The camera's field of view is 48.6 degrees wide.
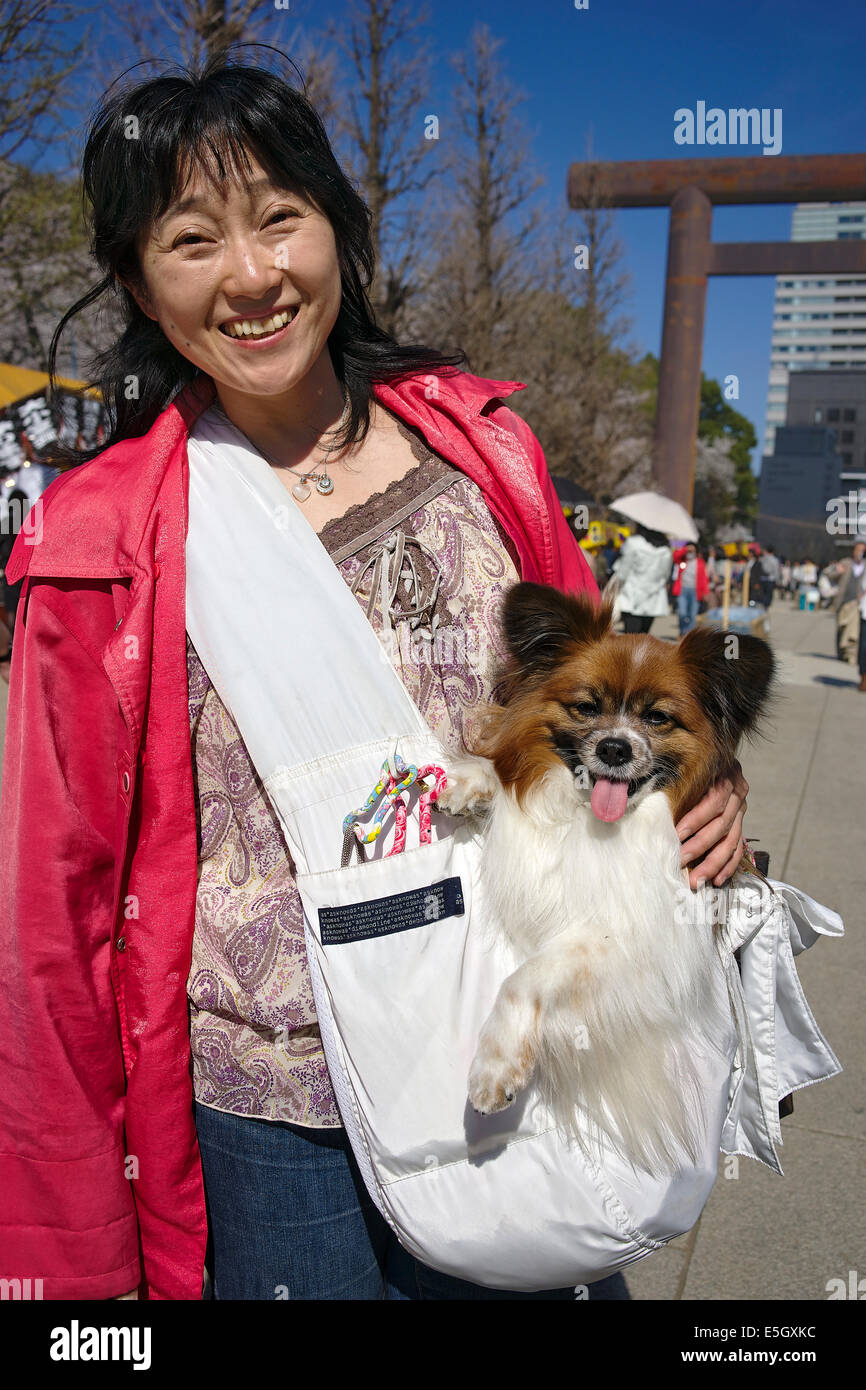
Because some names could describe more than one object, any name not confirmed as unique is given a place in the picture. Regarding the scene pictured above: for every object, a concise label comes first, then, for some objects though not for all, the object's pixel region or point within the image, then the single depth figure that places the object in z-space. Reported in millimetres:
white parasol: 14695
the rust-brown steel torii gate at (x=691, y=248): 20375
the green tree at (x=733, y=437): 71062
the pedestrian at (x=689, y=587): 18781
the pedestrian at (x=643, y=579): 13828
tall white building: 25078
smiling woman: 1635
